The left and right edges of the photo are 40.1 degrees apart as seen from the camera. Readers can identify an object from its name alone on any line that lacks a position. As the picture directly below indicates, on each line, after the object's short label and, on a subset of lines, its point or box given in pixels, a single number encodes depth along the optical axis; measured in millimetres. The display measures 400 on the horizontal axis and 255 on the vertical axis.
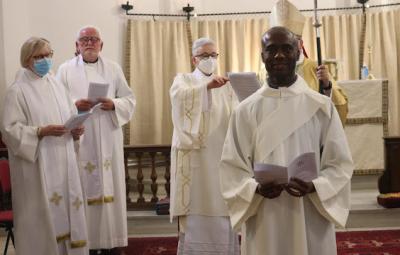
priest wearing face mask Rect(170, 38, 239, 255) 4422
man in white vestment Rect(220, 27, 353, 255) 2434
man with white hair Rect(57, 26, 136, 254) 4844
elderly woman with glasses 3994
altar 7961
